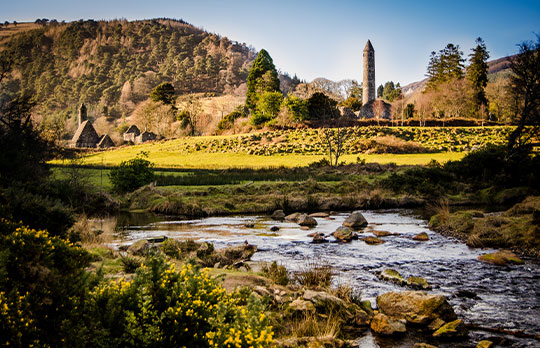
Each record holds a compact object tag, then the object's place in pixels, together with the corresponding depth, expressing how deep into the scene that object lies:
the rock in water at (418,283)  11.56
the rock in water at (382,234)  19.75
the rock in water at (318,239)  18.55
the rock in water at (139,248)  13.42
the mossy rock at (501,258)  14.15
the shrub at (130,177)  35.25
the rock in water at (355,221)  22.45
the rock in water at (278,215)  26.96
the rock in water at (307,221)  23.65
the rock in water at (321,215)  27.25
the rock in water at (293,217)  25.90
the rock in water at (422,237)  18.78
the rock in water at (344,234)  18.75
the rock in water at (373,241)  18.08
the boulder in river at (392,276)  12.02
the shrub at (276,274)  11.25
